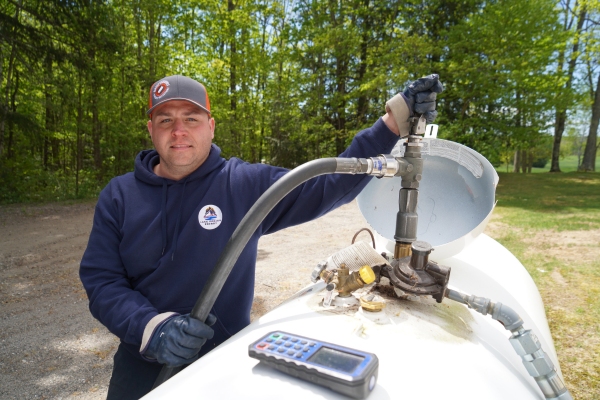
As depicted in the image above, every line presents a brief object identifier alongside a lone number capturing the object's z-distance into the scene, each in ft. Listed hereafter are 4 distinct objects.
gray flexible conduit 3.73
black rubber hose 3.78
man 5.30
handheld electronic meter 2.83
